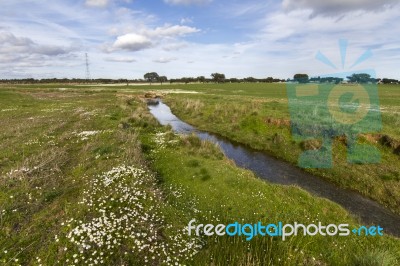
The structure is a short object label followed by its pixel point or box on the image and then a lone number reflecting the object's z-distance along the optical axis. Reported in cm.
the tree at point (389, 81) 18662
